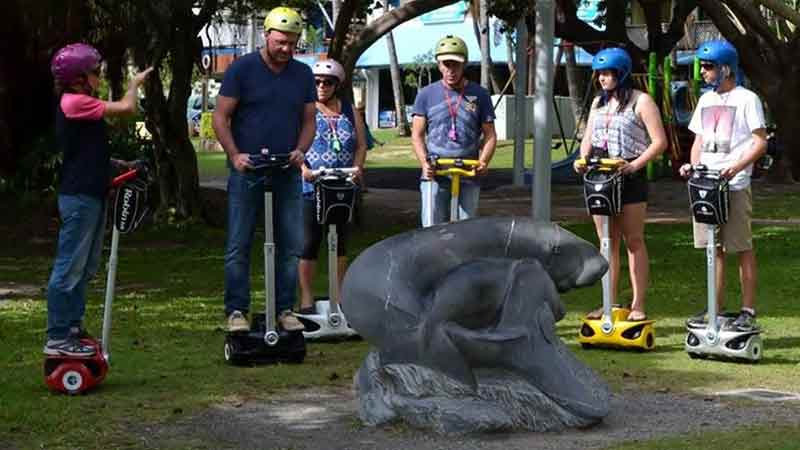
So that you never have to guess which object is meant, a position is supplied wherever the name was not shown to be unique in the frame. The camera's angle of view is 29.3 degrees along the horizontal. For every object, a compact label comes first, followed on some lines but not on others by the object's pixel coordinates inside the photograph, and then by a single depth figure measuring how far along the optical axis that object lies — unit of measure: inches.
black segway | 361.4
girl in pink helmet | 325.4
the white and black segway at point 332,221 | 394.0
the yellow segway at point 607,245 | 388.2
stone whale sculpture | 288.7
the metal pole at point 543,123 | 527.8
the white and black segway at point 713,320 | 374.3
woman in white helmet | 412.2
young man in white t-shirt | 383.9
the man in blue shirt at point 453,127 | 409.4
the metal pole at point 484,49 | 1936.4
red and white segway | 327.0
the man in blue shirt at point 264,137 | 376.8
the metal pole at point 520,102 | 1114.7
